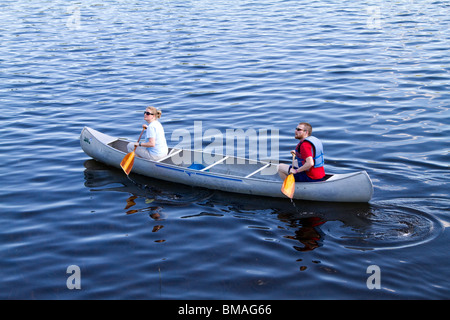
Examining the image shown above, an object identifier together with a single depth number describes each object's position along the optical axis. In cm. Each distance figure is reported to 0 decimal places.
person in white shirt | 1304
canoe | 1133
